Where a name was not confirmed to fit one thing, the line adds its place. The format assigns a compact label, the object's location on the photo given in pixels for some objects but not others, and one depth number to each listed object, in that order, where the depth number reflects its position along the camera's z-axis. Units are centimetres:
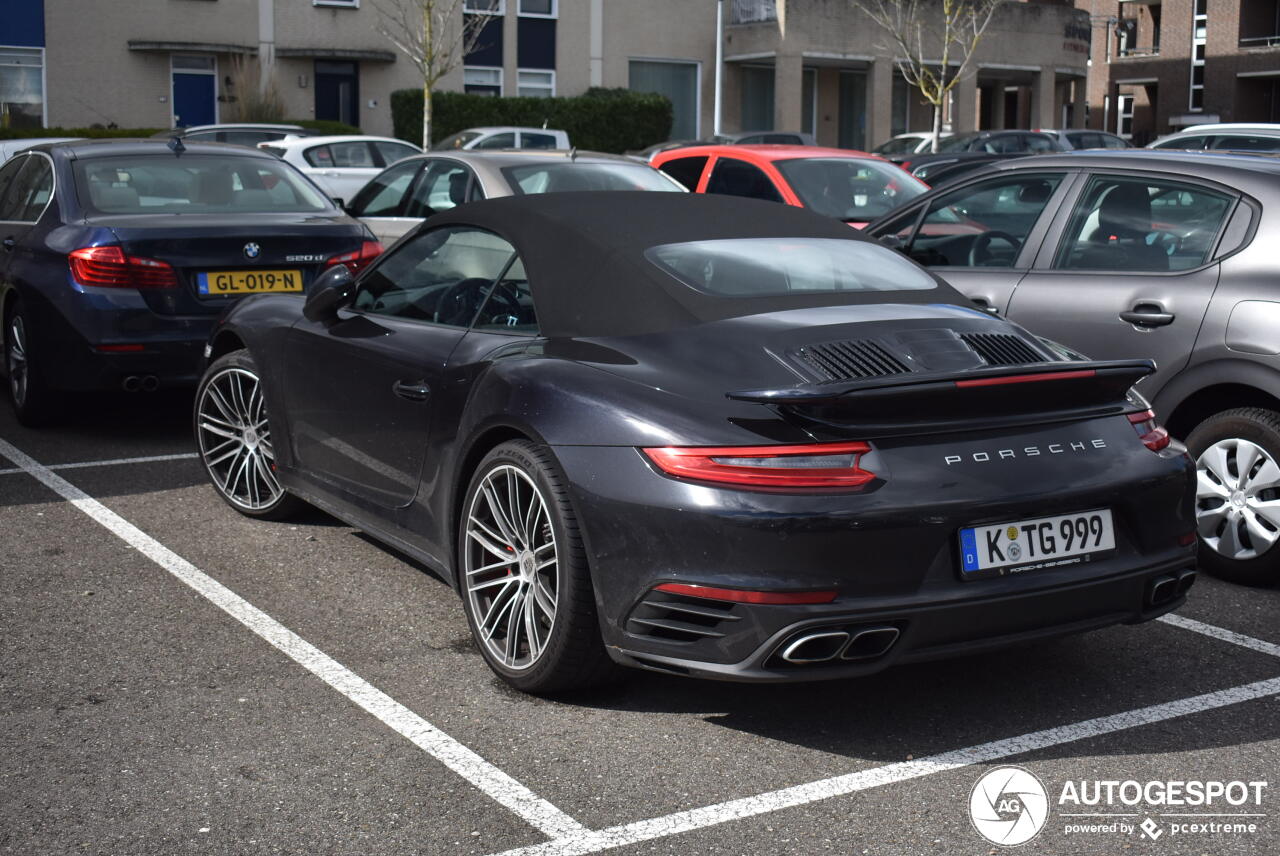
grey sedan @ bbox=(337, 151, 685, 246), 1036
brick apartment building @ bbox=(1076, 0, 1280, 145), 6181
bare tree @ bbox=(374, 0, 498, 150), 3531
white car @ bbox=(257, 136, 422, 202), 2155
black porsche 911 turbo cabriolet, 391
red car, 1208
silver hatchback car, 579
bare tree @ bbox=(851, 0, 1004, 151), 4088
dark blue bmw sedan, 802
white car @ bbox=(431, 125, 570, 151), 3062
